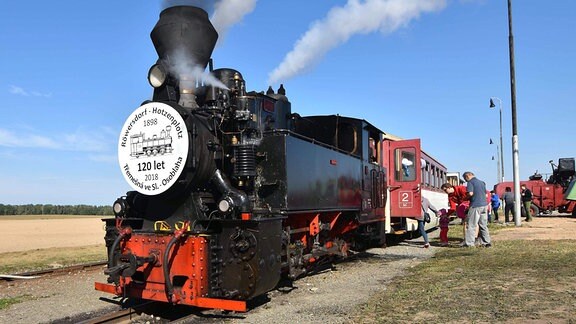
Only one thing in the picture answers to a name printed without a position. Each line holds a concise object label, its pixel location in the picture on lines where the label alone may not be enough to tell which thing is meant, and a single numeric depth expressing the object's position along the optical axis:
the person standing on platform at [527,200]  21.34
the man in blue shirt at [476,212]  11.41
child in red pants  13.04
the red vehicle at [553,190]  27.77
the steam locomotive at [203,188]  5.34
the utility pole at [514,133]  17.89
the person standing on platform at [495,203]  21.61
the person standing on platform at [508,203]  21.25
